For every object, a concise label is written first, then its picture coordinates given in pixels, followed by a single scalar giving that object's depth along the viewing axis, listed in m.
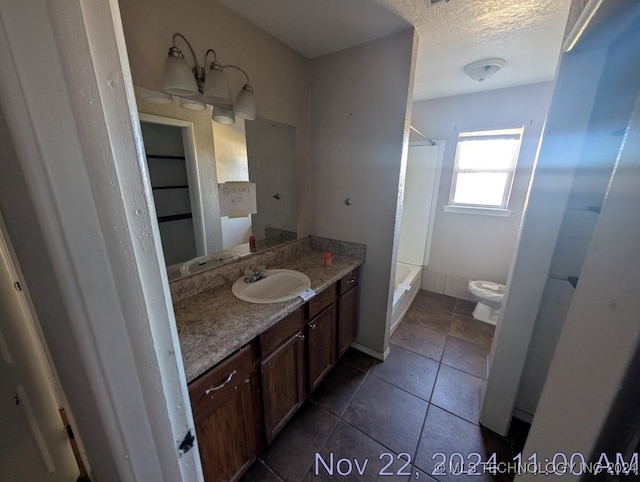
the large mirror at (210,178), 1.21
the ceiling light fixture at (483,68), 1.81
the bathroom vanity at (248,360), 0.94
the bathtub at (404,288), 2.43
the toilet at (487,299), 2.54
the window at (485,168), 2.55
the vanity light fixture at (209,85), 1.06
